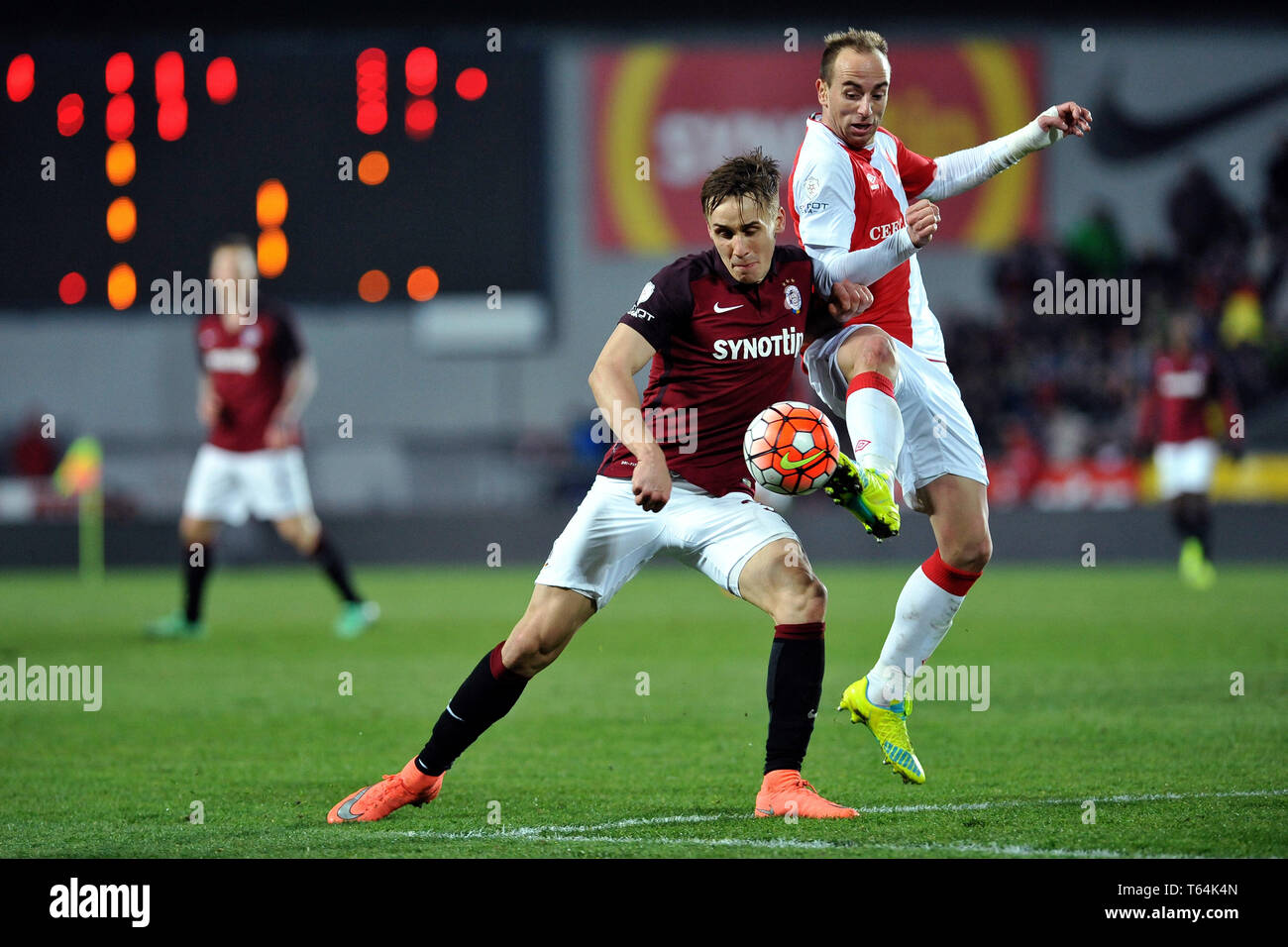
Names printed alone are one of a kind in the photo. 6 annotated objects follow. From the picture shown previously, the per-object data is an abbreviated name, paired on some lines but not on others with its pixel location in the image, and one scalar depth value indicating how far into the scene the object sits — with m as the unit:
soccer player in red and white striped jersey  10.04
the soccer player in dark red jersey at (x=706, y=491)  9.25
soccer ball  8.95
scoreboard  26.89
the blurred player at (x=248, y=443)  20.37
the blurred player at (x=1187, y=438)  28.27
